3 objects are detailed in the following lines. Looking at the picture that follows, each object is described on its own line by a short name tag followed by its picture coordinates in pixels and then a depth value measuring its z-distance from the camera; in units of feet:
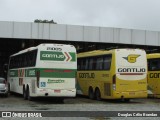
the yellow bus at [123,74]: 79.46
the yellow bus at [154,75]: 92.58
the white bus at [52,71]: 74.84
